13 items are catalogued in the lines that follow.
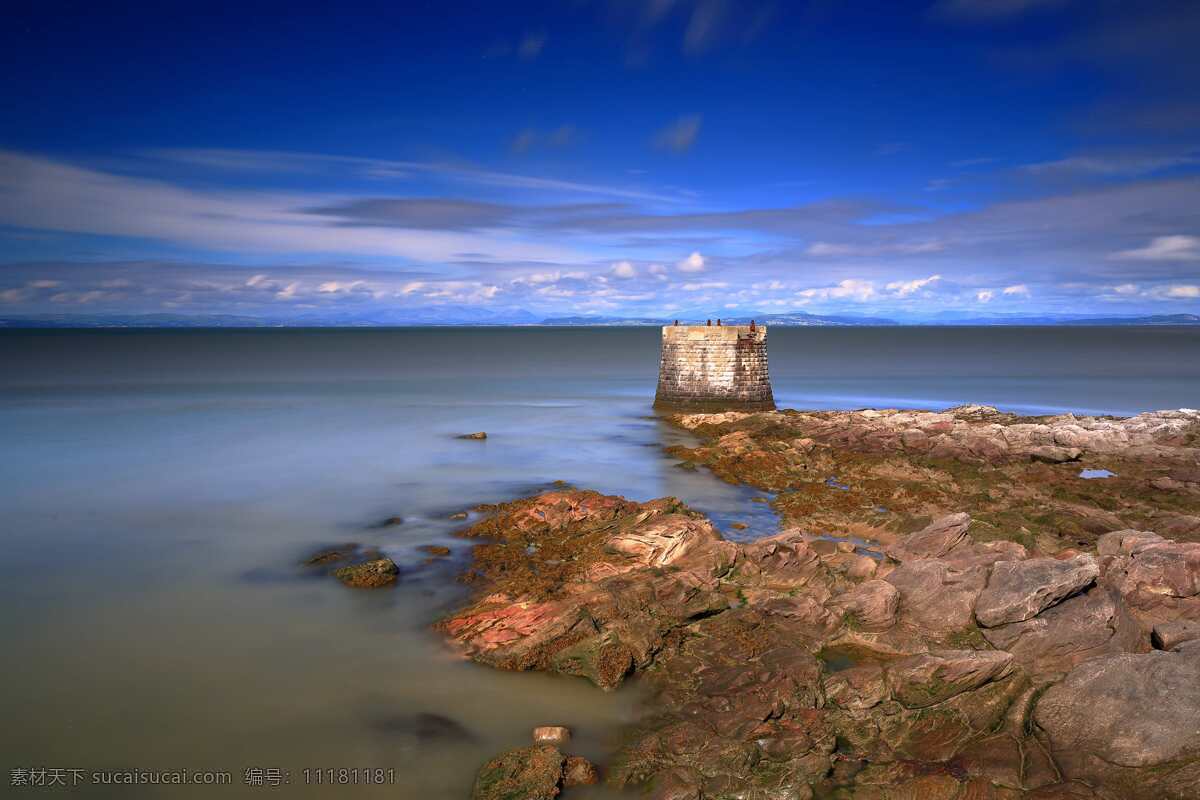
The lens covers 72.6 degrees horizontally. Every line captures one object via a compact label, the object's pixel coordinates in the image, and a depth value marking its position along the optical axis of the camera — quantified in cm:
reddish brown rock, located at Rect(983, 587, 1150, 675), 904
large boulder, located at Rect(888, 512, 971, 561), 1285
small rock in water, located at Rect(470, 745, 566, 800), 751
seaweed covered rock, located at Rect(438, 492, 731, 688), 1016
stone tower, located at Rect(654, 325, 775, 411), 3412
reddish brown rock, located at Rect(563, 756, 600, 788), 772
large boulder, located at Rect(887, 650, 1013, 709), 850
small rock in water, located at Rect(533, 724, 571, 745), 852
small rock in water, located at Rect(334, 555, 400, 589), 1329
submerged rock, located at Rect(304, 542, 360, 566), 1473
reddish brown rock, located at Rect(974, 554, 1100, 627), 966
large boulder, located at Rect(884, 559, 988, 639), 1006
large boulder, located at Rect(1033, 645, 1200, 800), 700
